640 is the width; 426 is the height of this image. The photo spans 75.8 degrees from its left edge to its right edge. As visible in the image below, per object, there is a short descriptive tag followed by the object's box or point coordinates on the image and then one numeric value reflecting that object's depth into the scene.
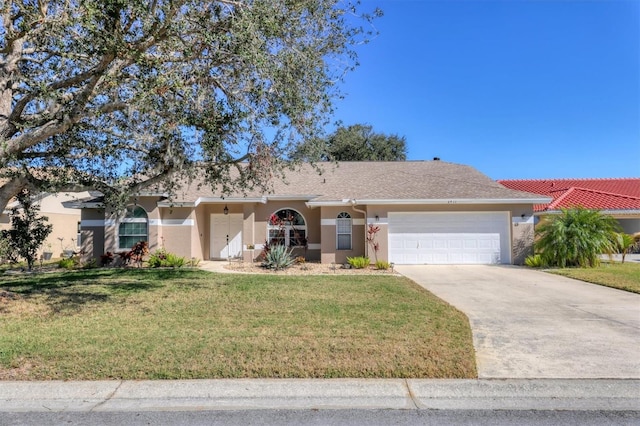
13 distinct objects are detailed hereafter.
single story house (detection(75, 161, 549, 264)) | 16.84
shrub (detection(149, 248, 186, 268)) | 16.20
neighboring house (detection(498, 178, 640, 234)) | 21.08
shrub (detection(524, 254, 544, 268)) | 15.76
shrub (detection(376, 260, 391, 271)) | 15.23
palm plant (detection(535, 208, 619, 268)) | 15.35
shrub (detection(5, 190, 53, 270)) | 14.66
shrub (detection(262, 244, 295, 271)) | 15.05
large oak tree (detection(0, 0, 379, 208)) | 7.28
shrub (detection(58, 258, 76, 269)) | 16.59
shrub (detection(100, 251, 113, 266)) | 17.00
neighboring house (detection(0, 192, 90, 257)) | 23.62
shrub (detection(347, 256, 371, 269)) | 15.62
